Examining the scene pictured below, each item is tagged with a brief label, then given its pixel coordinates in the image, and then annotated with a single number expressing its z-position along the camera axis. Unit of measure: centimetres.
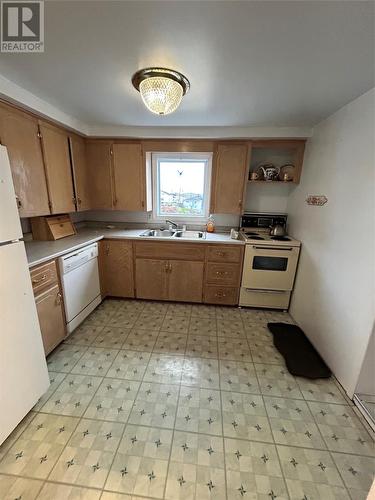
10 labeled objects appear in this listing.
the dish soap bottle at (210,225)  313
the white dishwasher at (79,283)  207
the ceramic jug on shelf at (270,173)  281
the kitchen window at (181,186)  314
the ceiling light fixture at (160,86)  141
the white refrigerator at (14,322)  119
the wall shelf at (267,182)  277
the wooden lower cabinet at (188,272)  271
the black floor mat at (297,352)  185
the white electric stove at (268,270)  257
